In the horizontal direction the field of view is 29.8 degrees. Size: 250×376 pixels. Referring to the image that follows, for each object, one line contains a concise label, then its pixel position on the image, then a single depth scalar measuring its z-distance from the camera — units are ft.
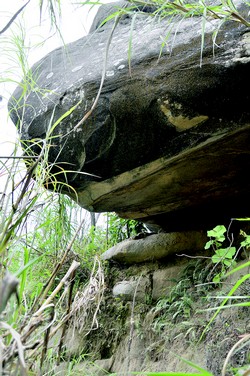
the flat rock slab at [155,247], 10.84
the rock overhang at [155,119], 7.26
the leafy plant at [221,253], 8.04
